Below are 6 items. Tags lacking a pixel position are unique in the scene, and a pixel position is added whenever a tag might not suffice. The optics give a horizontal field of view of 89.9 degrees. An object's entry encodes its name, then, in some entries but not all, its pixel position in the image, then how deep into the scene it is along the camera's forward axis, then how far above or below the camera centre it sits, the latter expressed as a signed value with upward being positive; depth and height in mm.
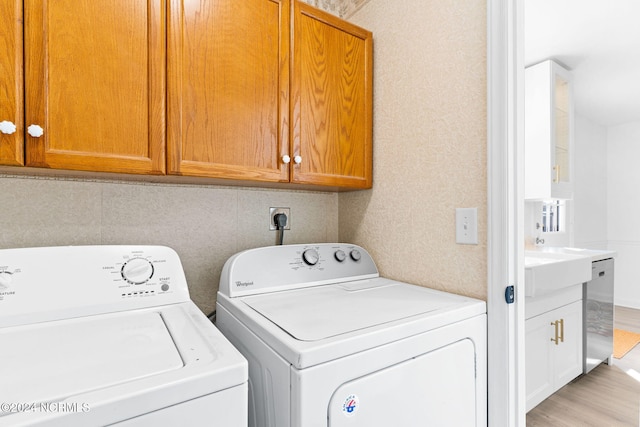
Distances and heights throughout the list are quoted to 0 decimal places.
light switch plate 1174 -51
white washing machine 542 -308
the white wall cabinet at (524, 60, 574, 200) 2648 +691
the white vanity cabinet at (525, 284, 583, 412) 1830 -807
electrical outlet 1640 -14
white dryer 738 -362
